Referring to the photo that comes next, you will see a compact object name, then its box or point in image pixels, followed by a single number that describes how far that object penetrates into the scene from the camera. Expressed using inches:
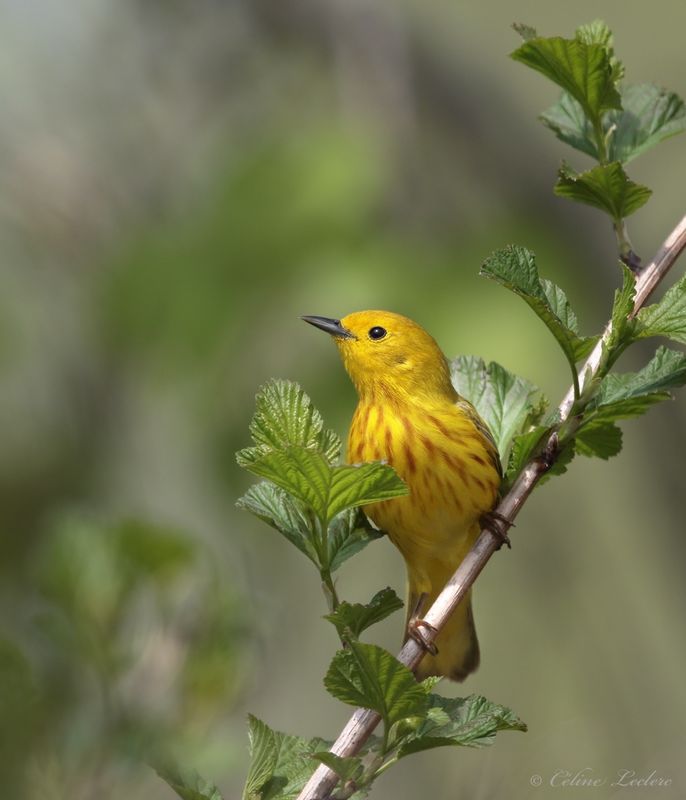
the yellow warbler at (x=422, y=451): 109.2
